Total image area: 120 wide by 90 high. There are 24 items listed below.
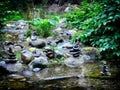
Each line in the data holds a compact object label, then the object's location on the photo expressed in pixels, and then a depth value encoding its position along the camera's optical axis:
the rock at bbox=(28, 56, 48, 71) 7.28
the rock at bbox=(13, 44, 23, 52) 8.55
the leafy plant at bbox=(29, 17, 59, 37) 9.77
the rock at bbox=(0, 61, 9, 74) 6.89
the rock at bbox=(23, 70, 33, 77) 6.73
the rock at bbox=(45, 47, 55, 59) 7.99
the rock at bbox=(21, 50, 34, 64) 7.52
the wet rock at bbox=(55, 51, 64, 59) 8.02
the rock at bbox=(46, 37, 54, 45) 9.37
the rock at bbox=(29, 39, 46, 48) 8.76
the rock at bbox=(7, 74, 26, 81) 6.37
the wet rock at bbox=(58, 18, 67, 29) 11.17
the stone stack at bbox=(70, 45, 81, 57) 8.02
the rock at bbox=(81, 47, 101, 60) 7.95
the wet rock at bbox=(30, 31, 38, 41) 9.52
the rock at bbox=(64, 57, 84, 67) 7.53
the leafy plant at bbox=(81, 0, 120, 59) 7.10
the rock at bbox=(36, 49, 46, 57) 8.17
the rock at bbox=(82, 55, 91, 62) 7.83
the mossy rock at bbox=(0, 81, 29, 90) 5.77
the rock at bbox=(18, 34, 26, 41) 9.75
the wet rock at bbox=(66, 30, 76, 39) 9.81
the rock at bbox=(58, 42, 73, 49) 8.80
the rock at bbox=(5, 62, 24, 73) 6.97
